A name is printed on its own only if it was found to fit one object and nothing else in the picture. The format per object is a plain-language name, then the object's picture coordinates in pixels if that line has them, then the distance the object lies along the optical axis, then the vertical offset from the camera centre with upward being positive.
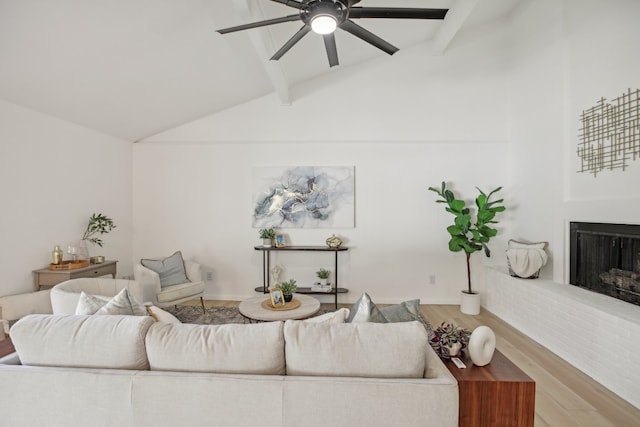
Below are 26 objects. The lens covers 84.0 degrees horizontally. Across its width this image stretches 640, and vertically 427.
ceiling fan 2.20 +1.27
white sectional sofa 1.44 -0.70
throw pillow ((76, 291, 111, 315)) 2.01 -0.53
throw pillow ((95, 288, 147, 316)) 1.94 -0.53
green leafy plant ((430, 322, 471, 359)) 1.80 -0.66
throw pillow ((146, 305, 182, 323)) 1.99 -0.59
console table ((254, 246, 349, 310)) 4.79 -0.72
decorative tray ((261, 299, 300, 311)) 3.31 -0.91
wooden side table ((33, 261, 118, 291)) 3.60 -0.66
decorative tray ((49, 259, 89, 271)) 3.69 -0.57
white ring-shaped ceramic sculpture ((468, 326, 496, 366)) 1.67 -0.65
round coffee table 3.08 -0.92
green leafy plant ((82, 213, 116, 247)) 4.36 -0.19
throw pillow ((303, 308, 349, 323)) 1.86 -0.57
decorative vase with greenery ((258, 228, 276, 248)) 4.97 -0.35
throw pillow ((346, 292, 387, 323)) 1.82 -0.53
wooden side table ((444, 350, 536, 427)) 1.54 -0.83
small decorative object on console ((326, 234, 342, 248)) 4.92 -0.43
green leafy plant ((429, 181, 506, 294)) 4.48 -0.20
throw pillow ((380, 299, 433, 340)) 2.00 -0.59
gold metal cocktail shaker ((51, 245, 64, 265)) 3.74 -0.46
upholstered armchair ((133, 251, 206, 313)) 3.96 -0.81
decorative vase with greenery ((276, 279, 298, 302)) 3.52 -0.79
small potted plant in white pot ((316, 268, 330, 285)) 4.90 -0.89
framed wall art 5.09 +0.20
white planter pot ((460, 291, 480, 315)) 4.60 -1.21
